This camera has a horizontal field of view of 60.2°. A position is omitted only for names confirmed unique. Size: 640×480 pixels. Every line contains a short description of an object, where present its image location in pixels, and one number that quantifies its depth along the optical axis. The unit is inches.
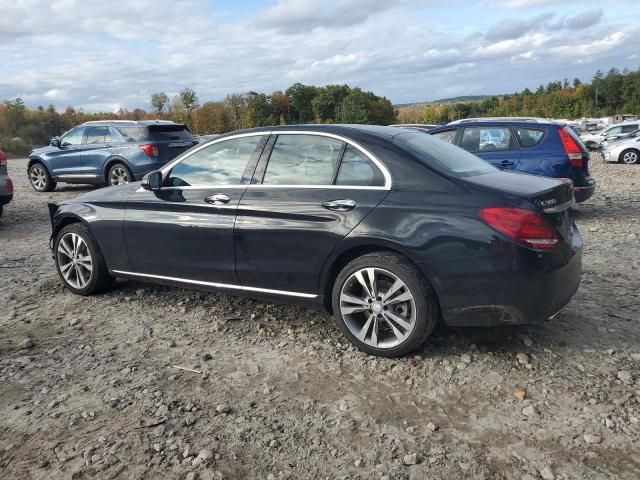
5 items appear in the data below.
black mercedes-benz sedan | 136.9
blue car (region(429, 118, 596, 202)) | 319.6
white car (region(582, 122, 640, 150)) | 1123.9
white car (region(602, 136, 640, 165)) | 816.3
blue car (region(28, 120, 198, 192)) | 477.1
